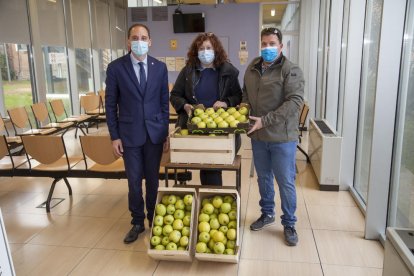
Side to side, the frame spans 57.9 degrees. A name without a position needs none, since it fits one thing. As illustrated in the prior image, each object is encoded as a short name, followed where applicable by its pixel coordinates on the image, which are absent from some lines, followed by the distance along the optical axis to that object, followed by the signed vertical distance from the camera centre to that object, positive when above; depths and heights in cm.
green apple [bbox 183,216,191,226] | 279 -117
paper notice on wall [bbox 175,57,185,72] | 1032 -2
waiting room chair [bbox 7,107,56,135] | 568 -88
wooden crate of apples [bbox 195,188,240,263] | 270 -120
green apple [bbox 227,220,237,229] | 276 -119
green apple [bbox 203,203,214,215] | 281 -110
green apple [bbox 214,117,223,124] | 283 -44
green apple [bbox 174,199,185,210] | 284 -107
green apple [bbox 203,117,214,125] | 283 -44
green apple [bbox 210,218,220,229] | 277 -119
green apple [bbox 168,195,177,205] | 285 -104
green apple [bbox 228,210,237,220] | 279 -114
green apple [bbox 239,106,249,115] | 288 -39
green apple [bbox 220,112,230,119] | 285 -41
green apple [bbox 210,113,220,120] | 286 -42
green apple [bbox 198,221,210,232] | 275 -120
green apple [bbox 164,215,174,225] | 278 -116
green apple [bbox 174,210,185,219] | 280 -113
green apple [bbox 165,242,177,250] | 272 -132
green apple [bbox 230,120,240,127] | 278 -46
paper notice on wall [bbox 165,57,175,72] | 1036 -4
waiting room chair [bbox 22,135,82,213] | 378 -93
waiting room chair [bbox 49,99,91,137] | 667 -95
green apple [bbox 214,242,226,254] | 268 -132
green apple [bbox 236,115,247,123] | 283 -44
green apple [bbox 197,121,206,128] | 282 -48
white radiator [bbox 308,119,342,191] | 429 -116
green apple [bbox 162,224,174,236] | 275 -122
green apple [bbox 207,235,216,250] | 273 -132
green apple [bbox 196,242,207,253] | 271 -133
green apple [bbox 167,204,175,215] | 282 -110
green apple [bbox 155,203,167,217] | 280 -109
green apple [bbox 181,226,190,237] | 277 -124
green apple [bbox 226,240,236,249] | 272 -131
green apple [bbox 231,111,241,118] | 284 -41
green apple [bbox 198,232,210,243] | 274 -127
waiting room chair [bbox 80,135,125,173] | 373 -88
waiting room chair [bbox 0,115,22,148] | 491 -102
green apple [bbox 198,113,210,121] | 285 -42
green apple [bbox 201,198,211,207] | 288 -107
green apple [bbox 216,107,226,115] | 293 -39
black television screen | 984 +99
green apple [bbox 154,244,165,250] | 273 -133
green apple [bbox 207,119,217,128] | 281 -48
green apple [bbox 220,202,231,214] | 281 -109
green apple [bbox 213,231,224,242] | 270 -125
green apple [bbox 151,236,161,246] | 275 -130
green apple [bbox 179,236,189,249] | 272 -129
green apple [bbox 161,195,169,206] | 287 -105
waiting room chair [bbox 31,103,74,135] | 618 -91
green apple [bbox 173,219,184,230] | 277 -119
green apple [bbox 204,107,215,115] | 290 -39
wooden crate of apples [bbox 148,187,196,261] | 272 -121
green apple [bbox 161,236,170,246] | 275 -130
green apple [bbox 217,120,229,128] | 279 -47
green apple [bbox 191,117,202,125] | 284 -45
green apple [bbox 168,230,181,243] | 272 -125
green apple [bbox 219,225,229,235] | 275 -122
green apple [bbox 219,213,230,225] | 278 -116
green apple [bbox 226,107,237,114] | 289 -38
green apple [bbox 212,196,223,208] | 284 -106
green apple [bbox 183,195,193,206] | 284 -104
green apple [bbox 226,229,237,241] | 271 -124
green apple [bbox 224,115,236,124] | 281 -44
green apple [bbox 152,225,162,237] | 277 -123
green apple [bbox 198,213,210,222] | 279 -115
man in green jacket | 284 -41
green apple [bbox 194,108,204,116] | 288 -39
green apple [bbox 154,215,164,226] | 278 -116
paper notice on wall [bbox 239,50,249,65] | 996 +9
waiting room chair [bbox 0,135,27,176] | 385 -109
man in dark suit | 300 -36
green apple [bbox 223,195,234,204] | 287 -105
